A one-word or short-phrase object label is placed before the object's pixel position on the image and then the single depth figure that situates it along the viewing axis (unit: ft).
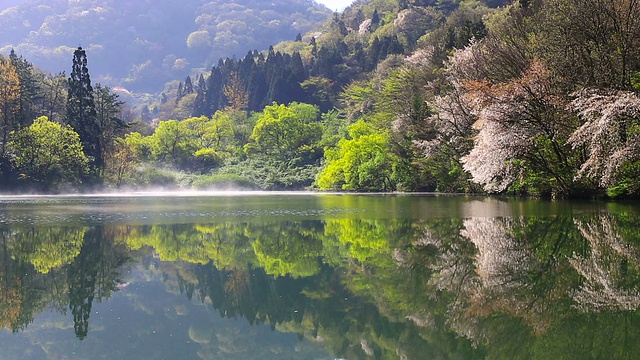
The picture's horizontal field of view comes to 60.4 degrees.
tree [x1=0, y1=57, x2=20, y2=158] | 165.48
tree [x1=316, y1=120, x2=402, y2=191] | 156.97
